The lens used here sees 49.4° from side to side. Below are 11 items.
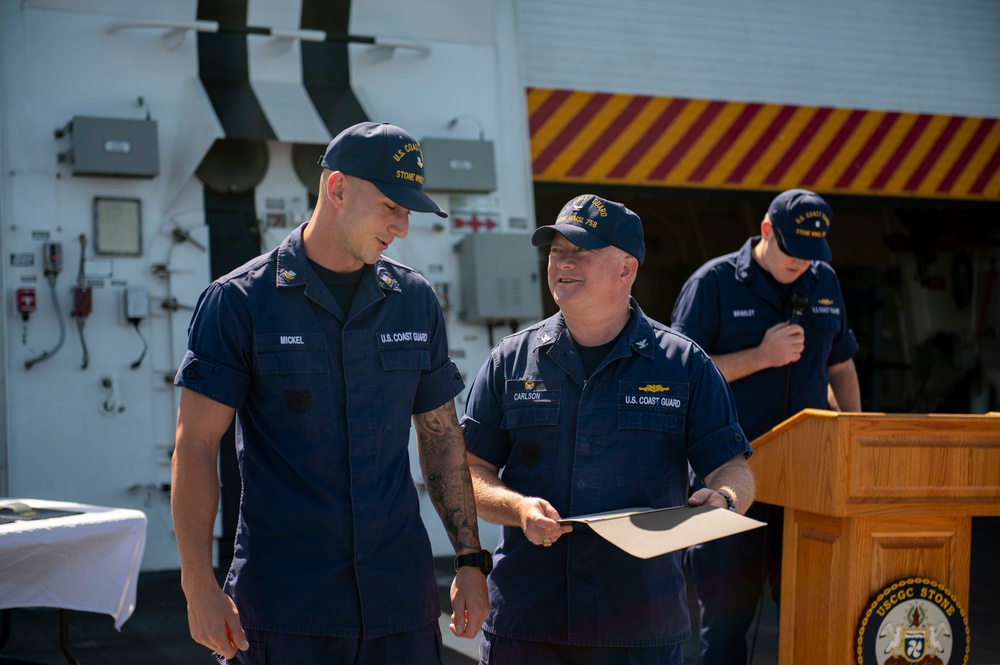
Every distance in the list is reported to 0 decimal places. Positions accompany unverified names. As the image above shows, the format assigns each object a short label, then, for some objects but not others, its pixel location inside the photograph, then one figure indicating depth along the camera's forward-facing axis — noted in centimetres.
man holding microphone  399
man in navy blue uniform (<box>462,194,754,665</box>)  277
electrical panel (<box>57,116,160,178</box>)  621
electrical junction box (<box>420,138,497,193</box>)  695
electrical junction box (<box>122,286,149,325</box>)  638
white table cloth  382
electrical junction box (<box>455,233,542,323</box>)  691
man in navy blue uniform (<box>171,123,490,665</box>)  244
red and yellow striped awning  770
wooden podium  332
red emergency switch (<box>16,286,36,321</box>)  617
